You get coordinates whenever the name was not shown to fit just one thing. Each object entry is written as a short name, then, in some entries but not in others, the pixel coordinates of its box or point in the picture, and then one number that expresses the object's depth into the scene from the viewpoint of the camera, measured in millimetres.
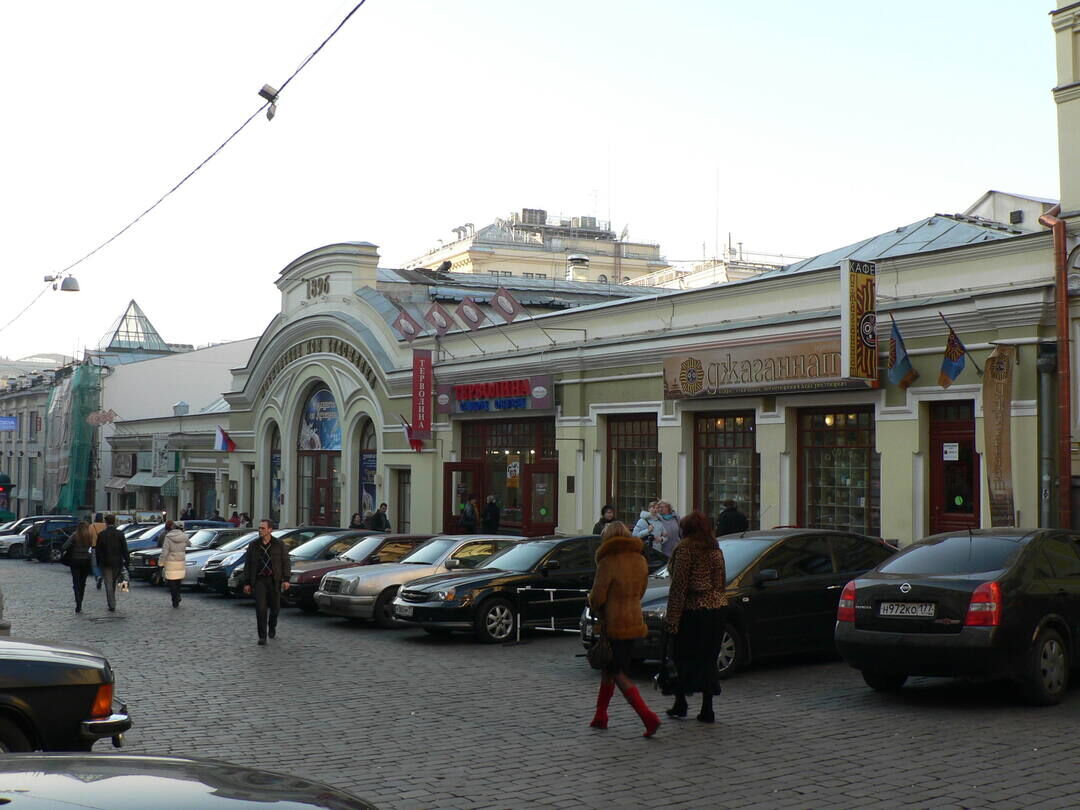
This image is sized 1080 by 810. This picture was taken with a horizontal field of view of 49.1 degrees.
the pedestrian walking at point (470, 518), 28297
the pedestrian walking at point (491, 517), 27703
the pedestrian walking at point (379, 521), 29703
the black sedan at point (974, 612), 9742
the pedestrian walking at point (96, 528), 21170
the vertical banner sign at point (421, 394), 30828
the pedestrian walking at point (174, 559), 21234
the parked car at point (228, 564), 22695
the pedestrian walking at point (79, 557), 20594
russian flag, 45219
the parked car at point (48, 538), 38312
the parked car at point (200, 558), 24109
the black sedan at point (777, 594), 12141
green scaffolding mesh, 65312
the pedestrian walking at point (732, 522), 20109
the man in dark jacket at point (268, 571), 16078
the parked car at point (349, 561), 19439
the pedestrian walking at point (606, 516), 20797
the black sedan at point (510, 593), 15430
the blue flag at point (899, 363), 18109
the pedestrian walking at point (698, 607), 9750
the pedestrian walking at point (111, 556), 20438
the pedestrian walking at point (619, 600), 9359
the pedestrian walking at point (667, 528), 20078
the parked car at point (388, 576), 17453
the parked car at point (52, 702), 7062
